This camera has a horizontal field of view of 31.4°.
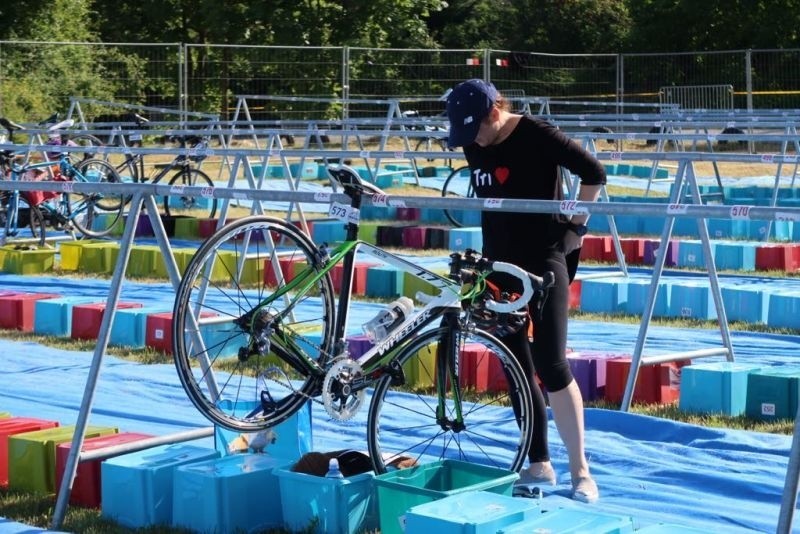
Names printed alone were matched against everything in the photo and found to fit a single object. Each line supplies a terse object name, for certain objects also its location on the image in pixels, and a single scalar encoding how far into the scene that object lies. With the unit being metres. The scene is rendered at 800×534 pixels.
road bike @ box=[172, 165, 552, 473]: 5.35
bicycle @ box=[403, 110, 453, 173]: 23.09
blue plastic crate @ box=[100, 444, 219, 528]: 5.52
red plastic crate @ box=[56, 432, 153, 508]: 5.84
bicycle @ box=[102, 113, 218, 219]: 16.89
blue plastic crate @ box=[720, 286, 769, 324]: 10.64
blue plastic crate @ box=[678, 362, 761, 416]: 7.43
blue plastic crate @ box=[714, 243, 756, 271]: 13.64
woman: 5.53
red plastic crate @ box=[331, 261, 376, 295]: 12.29
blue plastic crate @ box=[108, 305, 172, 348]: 9.92
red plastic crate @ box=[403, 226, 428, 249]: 15.67
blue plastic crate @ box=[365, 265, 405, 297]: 12.01
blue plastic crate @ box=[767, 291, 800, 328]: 10.38
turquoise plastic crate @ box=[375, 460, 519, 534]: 4.90
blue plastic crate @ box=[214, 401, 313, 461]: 5.92
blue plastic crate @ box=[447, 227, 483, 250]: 14.97
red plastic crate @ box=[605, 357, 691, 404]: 7.83
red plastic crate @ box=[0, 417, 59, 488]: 6.23
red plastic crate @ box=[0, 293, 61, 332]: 10.77
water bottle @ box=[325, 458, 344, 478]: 5.83
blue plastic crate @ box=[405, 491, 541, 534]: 4.38
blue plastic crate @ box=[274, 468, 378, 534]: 5.21
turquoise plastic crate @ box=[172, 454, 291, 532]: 5.31
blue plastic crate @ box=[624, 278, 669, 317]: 11.05
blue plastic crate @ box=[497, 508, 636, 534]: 4.36
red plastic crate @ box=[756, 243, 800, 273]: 13.51
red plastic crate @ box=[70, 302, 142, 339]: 10.16
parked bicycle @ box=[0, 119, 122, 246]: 15.25
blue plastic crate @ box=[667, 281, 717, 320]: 10.84
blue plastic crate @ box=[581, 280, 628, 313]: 11.24
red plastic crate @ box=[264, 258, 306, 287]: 11.68
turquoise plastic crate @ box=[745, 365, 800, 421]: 7.32
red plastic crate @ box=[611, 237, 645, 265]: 14.41
